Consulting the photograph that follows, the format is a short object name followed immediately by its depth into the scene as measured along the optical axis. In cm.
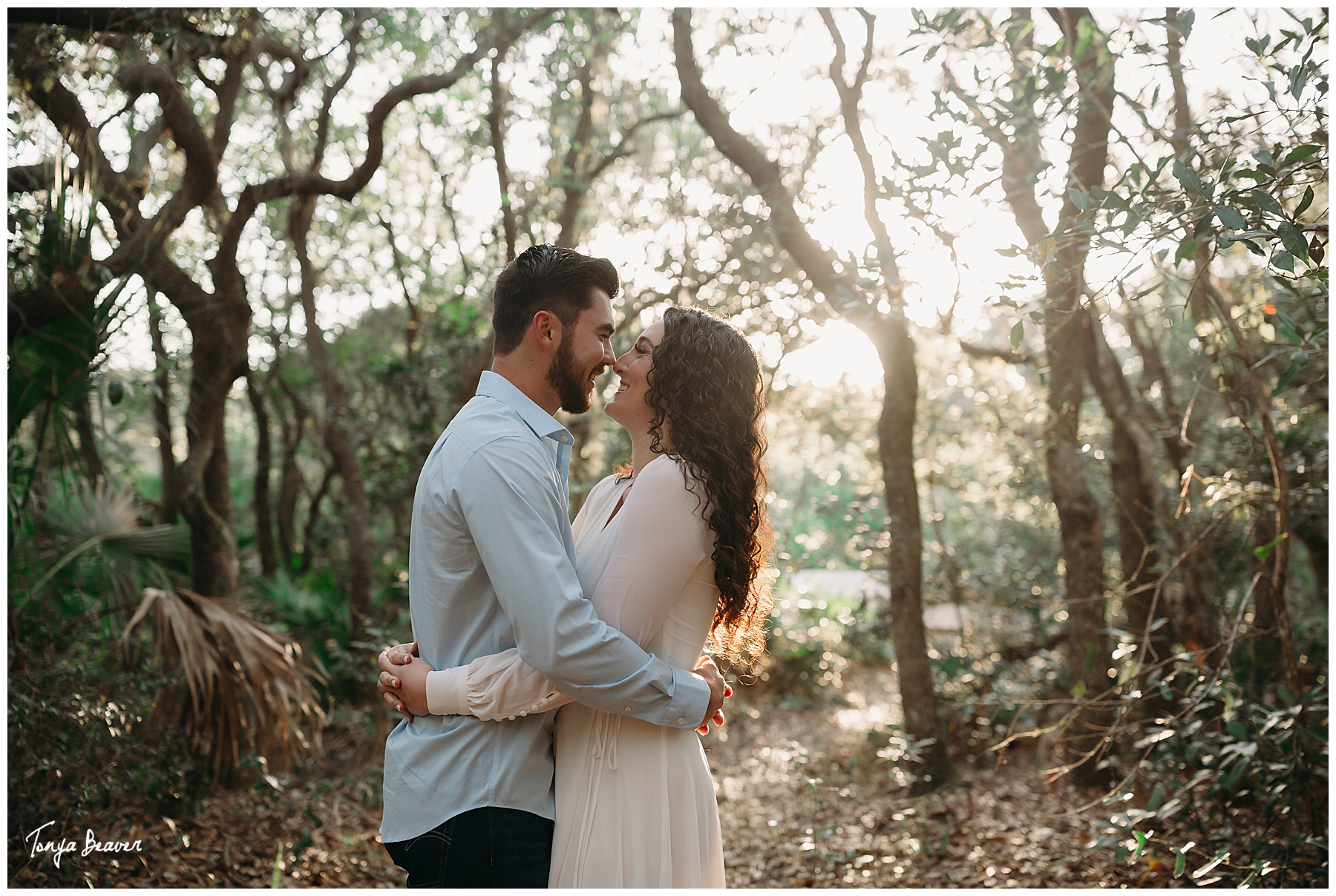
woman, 179
